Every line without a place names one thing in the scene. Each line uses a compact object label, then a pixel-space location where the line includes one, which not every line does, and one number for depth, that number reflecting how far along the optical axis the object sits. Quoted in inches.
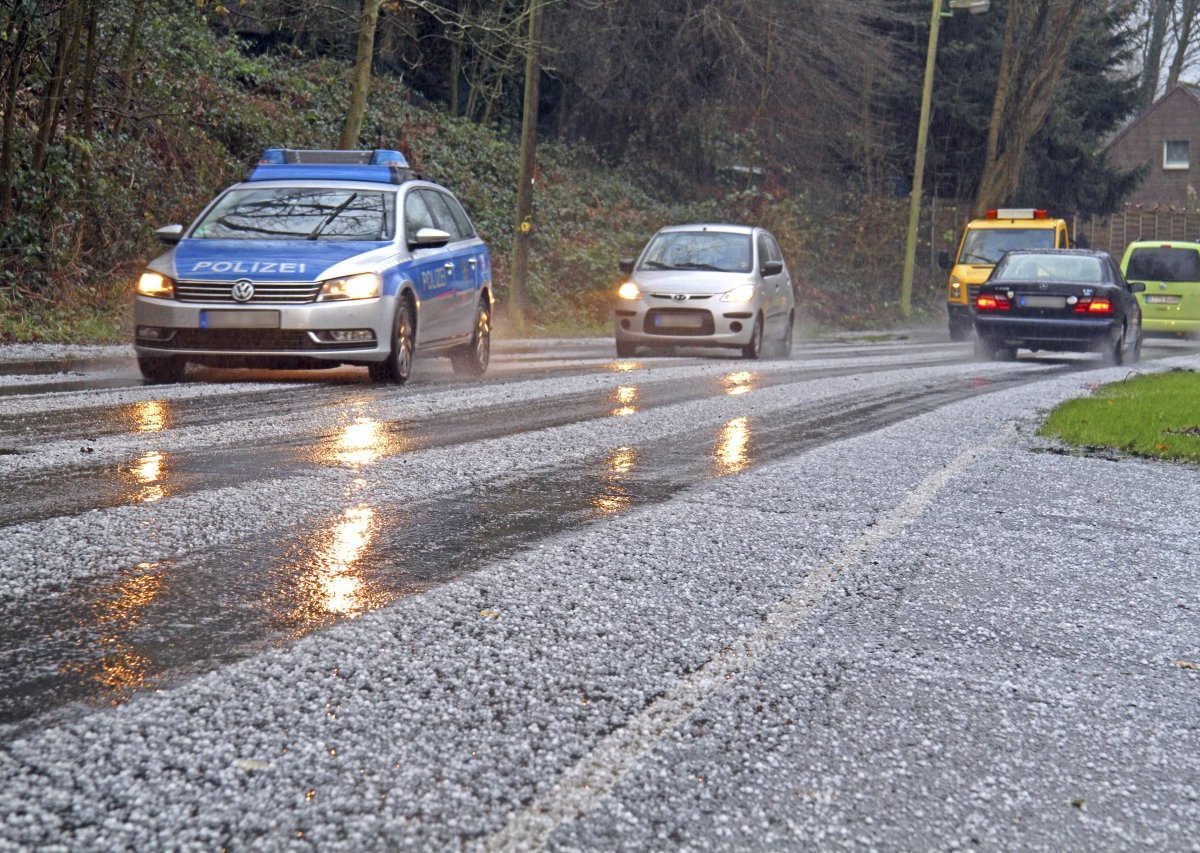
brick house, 2834.6
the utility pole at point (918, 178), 1445.6
